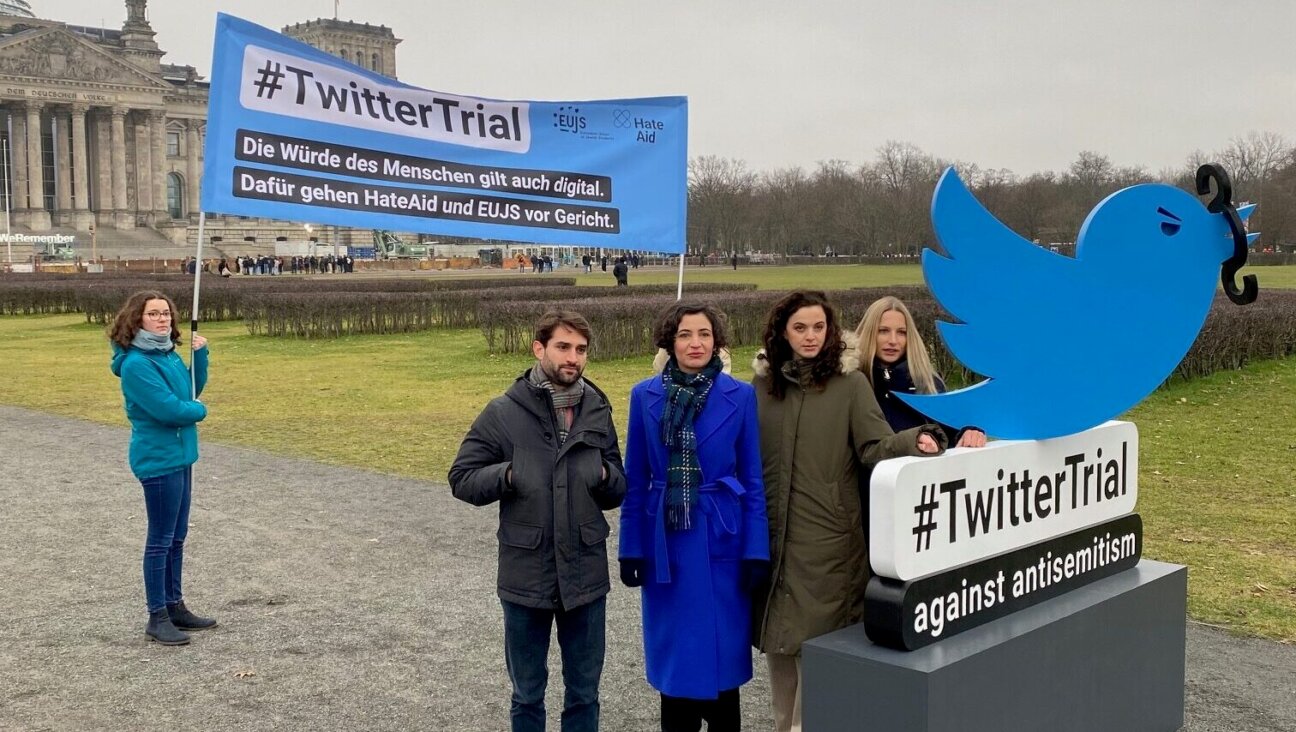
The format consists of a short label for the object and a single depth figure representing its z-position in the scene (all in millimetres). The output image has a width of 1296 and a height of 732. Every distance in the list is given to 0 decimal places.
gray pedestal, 3564
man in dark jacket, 4020
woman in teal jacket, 5695
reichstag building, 95688
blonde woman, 4641
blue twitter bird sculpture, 3781
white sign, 3605
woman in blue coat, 3996
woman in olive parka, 4000
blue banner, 5715
